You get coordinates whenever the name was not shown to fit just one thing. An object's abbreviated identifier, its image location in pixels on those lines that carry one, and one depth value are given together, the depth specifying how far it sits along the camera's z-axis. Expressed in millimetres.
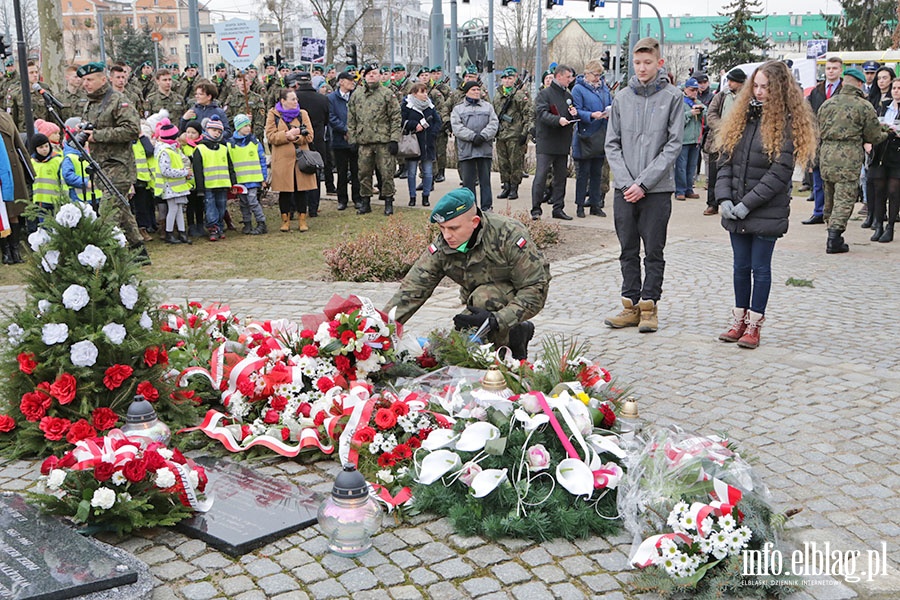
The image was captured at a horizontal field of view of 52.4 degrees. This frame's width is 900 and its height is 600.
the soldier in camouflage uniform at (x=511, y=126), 14750
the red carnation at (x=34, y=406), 4852
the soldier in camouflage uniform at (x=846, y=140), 11141
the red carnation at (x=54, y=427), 4801
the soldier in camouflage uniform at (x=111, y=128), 10547
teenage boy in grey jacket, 7180
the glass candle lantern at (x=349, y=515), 3750
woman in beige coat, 12508
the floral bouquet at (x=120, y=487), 3891
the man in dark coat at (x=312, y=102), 13617
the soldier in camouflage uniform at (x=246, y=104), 16391
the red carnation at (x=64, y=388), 4816
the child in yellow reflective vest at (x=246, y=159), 12211
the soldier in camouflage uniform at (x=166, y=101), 14656
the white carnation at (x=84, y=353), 4809
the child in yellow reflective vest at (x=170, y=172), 11531
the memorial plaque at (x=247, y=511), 3945
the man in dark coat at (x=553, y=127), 12945
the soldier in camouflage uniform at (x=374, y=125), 13375
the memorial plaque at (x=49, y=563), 3285
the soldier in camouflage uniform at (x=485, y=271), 5527
